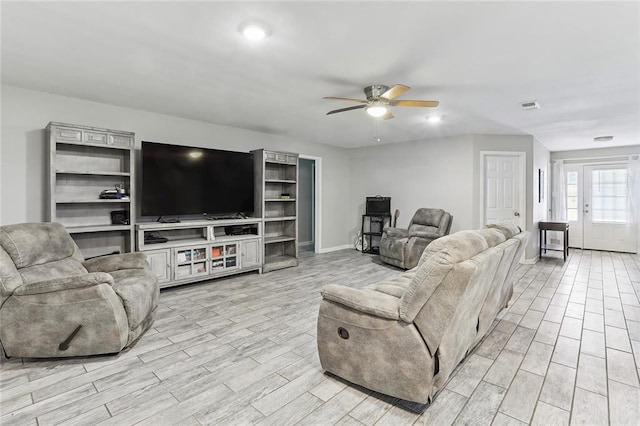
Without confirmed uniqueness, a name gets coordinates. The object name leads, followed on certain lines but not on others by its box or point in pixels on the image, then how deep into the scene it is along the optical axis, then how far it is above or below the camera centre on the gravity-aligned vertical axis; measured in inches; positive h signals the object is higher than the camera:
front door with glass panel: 276.8 +4.8
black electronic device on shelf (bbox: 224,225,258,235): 197.6 -11.0
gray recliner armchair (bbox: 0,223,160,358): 89.8 -28.5
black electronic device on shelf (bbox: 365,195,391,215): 273.1 +6.7
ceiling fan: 130.0 +46.7
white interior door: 231.9 +17.7
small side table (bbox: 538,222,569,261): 243.4 -11.4
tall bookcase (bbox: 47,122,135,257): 138.2 +14.2
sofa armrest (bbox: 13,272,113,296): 89.4 -20.6
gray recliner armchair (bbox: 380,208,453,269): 207.7 -16.1
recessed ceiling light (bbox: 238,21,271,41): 86.7 +51.2
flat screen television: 164.6 +18.1
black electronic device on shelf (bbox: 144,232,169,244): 163.2 -13.9
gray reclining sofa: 66.9 -25.6
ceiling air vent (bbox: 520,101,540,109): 153.3 +53.3
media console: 159.0 -19.4
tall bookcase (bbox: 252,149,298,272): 206.2 +5.6
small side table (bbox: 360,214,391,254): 273.1 -14.0
